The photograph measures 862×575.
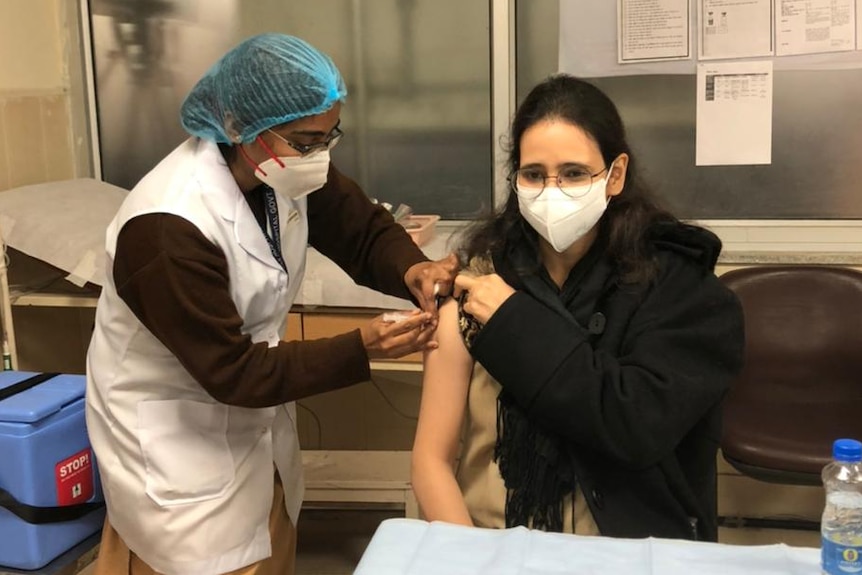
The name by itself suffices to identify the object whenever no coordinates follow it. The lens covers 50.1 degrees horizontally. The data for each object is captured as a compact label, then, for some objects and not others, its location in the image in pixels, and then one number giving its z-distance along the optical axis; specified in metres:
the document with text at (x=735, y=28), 2.59
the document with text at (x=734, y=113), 2.64
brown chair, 2.35
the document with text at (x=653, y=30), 2.64
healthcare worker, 1.49
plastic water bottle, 1.05
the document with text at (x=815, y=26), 2.54
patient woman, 1.45
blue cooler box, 1.73
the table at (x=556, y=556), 1.12
